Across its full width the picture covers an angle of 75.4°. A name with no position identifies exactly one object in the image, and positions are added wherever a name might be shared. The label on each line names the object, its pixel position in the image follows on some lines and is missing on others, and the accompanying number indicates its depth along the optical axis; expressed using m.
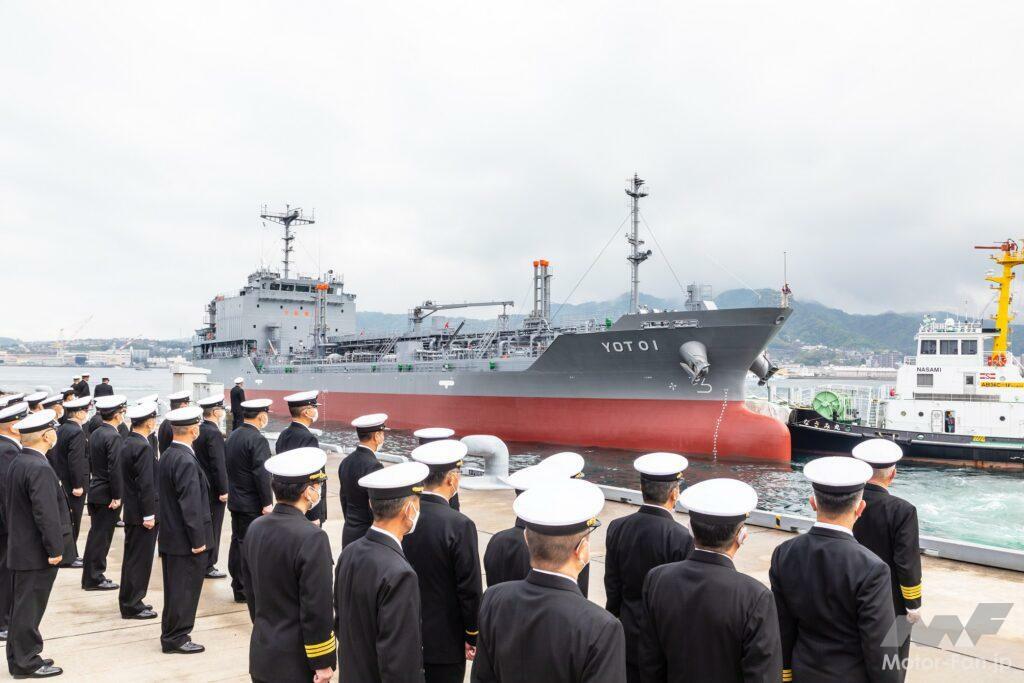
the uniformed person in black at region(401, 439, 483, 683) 2.86
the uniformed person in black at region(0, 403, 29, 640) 4.46
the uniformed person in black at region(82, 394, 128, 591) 5.31
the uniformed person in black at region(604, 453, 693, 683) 2.91
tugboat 18.61
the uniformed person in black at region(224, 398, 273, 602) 4.95
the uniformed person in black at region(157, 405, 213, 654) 4.09
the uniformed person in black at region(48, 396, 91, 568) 5.83
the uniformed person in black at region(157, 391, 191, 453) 6.15
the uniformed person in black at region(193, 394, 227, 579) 5.40
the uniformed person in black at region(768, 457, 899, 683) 2.33
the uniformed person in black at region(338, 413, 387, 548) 4.37
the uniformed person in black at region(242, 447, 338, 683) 2.64
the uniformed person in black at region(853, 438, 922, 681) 3.14
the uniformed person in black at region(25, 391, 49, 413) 7.47
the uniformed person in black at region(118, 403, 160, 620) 4.66
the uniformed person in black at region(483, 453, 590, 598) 2.82
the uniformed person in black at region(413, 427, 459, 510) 4.38
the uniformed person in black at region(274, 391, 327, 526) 5.09
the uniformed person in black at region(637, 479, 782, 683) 2.14
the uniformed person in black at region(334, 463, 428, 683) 2.25
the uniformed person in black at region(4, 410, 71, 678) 3.79
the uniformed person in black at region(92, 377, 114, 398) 11.51
